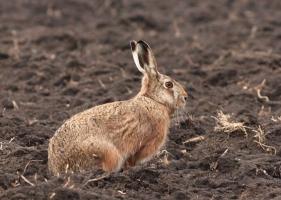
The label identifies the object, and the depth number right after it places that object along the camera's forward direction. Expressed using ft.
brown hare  45.09
